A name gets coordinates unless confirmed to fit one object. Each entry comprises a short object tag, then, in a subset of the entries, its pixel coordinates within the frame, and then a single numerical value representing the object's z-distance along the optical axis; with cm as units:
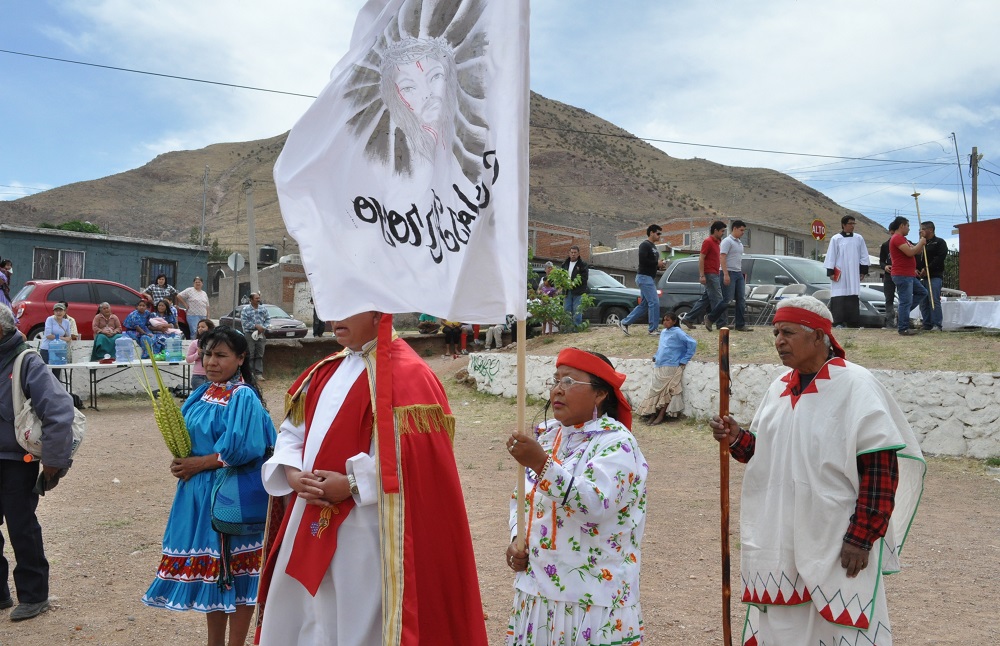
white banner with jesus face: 303
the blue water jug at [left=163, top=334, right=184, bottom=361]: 1526
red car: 1703
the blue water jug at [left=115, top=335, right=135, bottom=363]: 1488
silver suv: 1476
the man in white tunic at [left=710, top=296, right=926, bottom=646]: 302
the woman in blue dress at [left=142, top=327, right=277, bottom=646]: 399
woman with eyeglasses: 286
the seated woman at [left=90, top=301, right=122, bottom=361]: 1552
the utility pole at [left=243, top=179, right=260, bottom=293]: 1939
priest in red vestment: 297
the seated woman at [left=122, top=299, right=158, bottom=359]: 1591
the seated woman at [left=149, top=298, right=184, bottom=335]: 1623
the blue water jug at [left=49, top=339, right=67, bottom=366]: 1410
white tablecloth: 1223
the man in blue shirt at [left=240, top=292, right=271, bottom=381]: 1675
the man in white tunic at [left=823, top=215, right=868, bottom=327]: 1207
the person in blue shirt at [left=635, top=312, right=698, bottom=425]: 1180
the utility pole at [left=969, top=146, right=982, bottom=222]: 3250
